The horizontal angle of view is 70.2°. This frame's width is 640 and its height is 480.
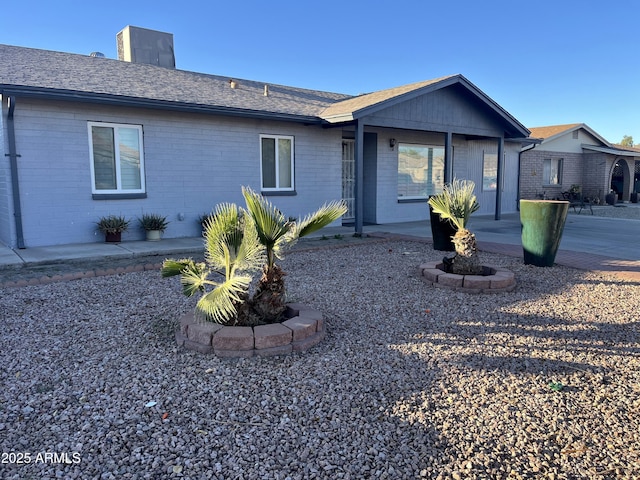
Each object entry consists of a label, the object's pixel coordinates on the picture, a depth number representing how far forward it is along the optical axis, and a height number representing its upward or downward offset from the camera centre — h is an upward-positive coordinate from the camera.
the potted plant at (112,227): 8.79 -0.69
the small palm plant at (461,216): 6.08 -0.39
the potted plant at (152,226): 9.27 -0.71
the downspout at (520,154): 17.33 +1.28
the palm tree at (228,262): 3.71 -0.60
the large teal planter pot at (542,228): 6.86 -0.63
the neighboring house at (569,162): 19.41 +1.19
